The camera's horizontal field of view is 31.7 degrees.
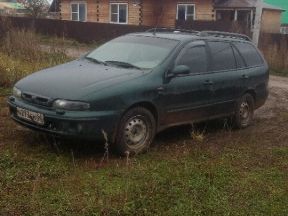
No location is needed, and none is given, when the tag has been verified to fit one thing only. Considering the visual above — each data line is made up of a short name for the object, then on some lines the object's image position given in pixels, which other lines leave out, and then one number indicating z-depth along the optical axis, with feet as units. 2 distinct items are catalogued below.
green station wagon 20.18
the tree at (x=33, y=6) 121.70
